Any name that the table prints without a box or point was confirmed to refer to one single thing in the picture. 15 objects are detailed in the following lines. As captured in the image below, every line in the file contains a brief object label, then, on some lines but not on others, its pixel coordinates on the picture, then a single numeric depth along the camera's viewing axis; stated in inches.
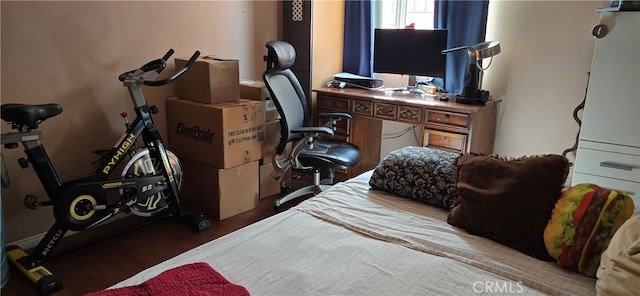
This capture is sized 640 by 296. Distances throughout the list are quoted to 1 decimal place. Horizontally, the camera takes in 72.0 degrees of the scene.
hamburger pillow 55.2
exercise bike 86.4
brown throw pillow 62.2
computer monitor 133.9
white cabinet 95.7
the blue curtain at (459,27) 129.6
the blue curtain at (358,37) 151.9
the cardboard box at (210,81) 117.0
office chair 117.4
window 145.5
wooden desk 120.2
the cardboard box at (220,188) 118.8
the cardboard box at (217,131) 115.8
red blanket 48.4
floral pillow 75.2
